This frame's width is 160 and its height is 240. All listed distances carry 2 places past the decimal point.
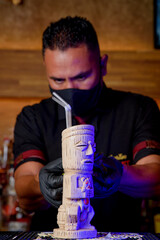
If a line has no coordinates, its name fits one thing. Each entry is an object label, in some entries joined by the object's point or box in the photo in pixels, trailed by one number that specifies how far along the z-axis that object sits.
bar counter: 1.01
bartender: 1.46
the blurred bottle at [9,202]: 2.44
